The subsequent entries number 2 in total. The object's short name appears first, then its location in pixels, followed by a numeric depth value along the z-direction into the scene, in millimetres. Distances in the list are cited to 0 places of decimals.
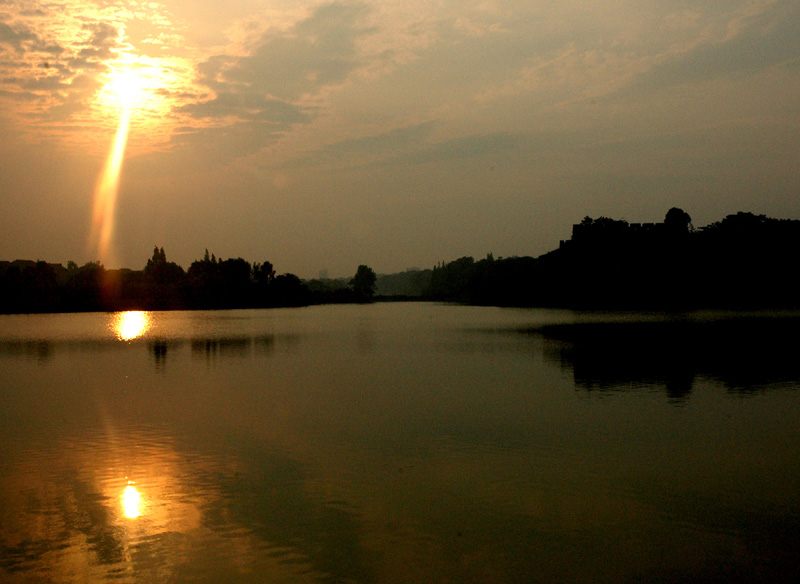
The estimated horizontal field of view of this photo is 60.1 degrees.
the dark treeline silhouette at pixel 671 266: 123294
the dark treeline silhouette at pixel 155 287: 129500
